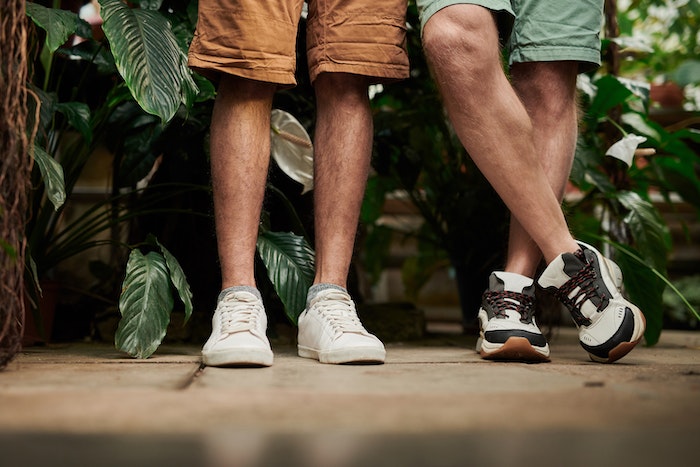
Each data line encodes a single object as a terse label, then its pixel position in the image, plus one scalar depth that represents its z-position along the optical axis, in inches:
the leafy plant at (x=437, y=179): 85.3
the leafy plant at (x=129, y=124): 50.6
